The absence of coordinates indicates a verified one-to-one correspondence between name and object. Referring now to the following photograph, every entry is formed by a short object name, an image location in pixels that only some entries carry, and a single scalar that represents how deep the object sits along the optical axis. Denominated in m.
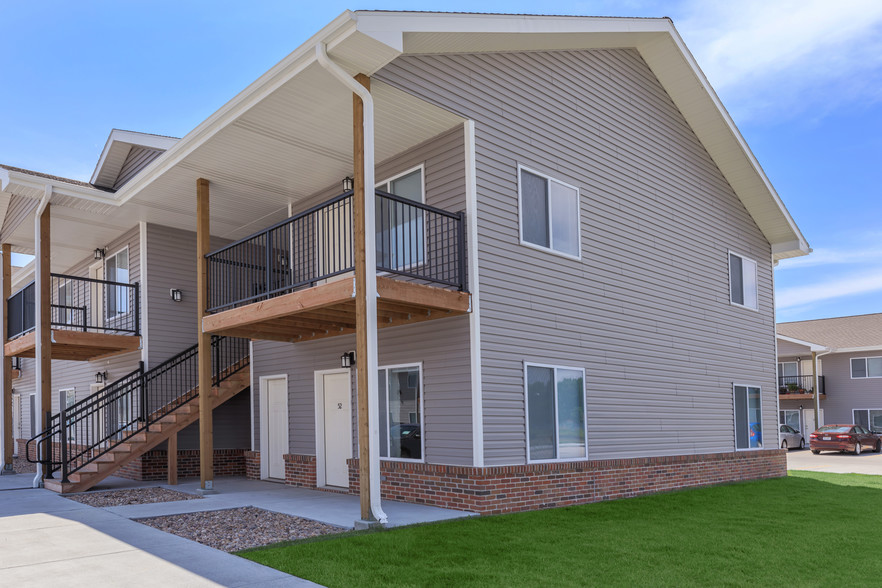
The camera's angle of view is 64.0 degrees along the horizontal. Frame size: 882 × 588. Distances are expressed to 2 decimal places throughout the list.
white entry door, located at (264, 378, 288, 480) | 13.84
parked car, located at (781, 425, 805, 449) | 31.91
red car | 28.89
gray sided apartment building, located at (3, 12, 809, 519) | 9.55
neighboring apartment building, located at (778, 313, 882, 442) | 33.88
